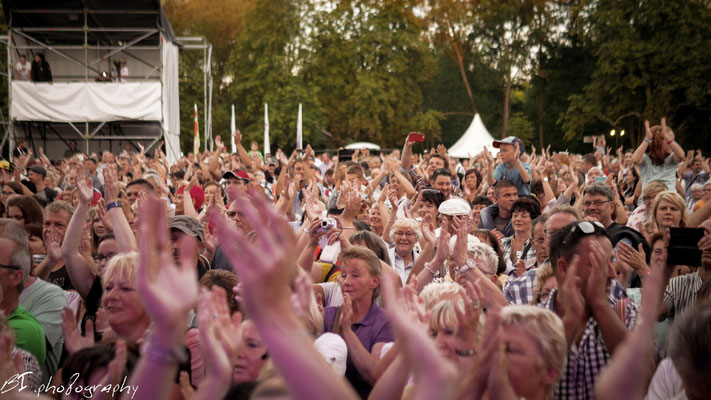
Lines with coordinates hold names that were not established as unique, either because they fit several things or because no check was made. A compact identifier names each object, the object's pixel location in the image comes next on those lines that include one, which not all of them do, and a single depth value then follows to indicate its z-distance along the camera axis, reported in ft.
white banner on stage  61.21
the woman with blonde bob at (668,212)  17.80
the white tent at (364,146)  89.68
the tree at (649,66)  97.55
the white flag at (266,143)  68.59
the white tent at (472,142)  81.41
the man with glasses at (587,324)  9.11
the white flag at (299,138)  62.90
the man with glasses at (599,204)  18.35
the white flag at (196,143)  55.48
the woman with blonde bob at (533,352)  7.87
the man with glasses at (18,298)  10.54
